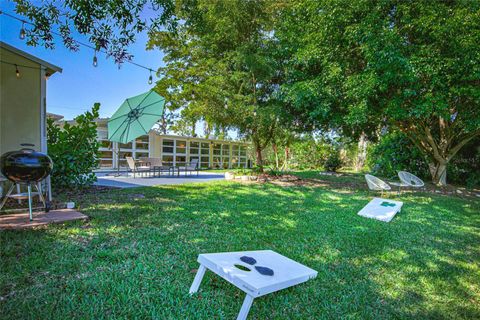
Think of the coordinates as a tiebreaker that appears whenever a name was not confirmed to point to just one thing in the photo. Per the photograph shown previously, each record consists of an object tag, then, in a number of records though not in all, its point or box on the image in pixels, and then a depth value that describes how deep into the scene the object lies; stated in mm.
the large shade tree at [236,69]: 9070
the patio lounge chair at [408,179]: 7878
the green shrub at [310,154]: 17812
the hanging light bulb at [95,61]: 4952
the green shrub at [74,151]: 5938
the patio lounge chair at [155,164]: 11002
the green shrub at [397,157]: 11648
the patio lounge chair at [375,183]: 7125
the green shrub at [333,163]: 16312
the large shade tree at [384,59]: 6004
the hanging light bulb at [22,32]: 4086
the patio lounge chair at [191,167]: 12141
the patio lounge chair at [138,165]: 10297
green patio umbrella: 7672
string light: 4062
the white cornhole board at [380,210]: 5117
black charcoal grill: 3402
